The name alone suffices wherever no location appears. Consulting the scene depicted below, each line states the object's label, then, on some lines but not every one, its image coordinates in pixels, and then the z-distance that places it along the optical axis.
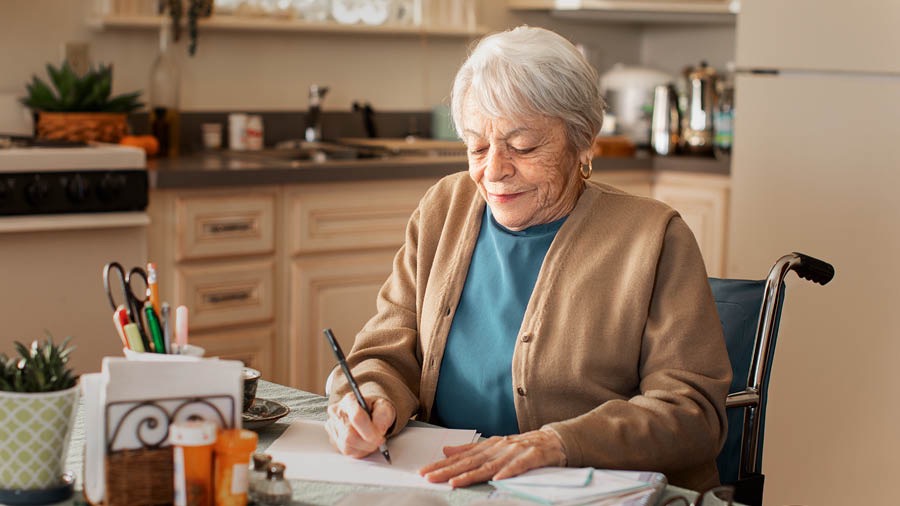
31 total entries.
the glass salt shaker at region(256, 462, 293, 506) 1.16
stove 2.78
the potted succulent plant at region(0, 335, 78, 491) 1.12
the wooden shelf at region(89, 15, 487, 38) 3.49
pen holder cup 1.15
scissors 1.22
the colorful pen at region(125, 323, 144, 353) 1.21
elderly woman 1.50
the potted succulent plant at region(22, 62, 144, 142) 3.21
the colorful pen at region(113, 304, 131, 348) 1.23
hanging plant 3.58
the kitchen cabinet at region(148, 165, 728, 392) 3.02
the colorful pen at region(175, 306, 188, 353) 1.24
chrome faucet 3.83
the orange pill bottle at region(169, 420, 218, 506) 1.09
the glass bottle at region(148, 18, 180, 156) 3.54
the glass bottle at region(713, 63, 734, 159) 3.81
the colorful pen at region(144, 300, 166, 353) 1.21
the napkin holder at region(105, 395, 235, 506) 1.10
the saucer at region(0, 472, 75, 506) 1.13
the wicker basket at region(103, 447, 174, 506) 1.10
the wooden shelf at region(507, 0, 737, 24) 4.07
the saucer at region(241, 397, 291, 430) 1.42
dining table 1.16
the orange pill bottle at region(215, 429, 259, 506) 1.10
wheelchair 1.71
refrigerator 2.81
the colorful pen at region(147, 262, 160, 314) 1.23
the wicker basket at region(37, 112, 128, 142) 3.20
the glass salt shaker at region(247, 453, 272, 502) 1.17
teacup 1.45
